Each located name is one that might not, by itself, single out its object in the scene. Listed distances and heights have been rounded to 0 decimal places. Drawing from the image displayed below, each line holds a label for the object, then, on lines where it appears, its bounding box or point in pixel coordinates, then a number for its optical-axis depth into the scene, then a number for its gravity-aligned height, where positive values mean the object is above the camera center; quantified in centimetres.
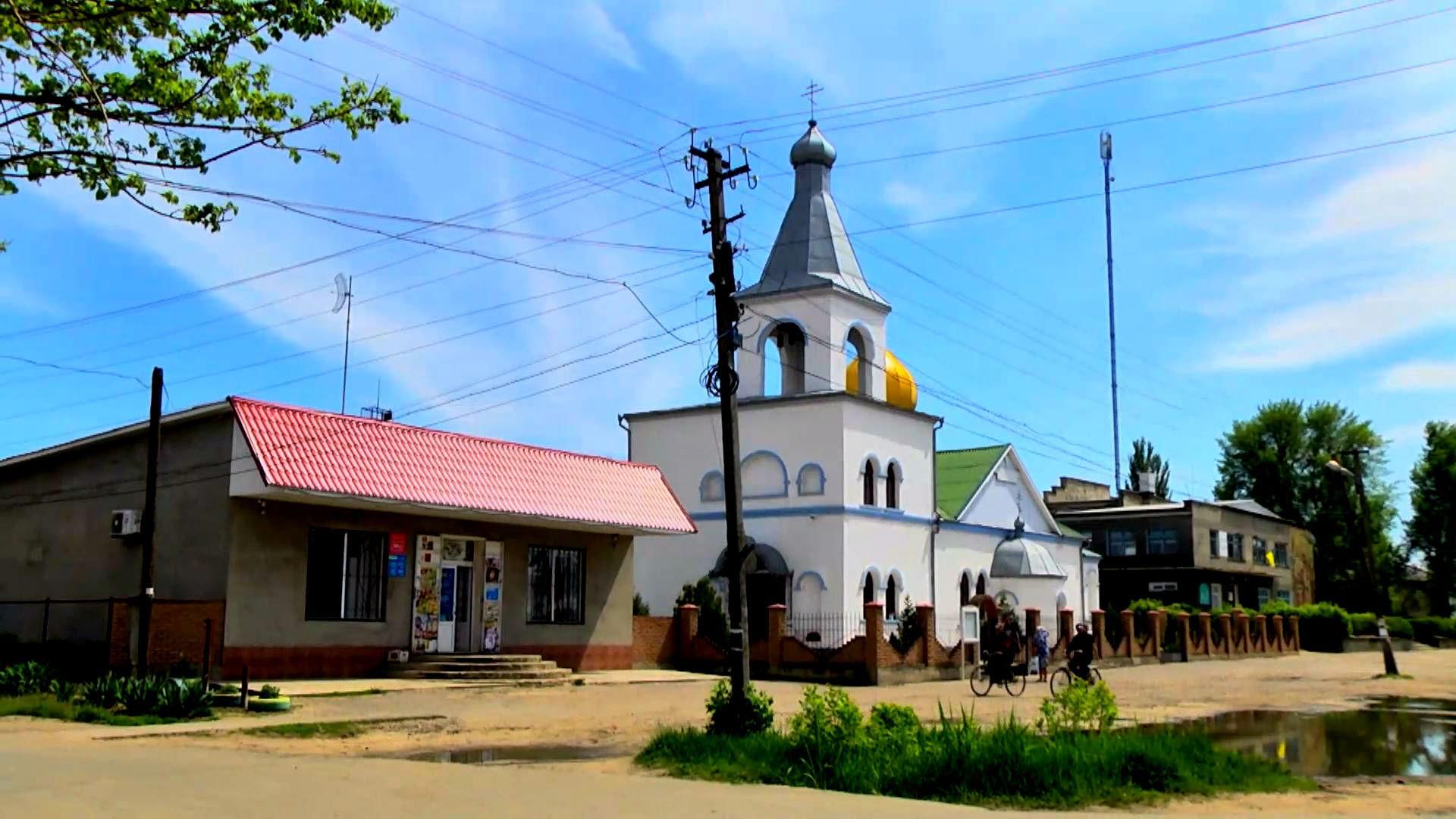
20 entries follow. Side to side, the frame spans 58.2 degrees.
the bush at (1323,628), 6034 -71
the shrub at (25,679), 2061 -116
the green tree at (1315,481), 8512 +882
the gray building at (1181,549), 6259 +306
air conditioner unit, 2495 +159
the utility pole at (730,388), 1584 +287
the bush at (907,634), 3194 -58
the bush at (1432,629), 7025 -88
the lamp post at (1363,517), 3859 +295
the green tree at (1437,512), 7881 +610
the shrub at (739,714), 1488 -119
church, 3716 +441
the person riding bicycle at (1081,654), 2541 -83
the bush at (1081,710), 1265 -95
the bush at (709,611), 3362 -5
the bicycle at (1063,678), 2523 -157
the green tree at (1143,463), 8294 +944
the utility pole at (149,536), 2153 +116
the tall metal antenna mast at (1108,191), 5812 +1836
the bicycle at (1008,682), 2655 -147
